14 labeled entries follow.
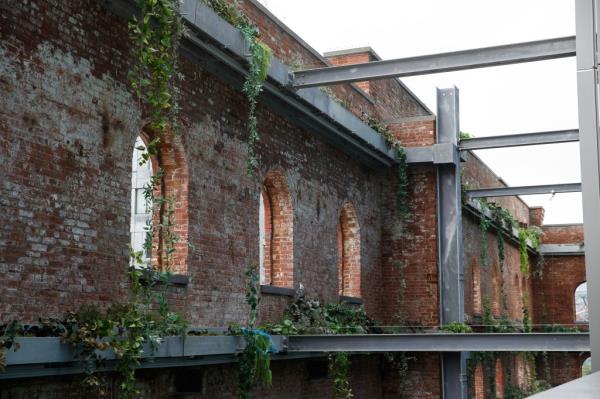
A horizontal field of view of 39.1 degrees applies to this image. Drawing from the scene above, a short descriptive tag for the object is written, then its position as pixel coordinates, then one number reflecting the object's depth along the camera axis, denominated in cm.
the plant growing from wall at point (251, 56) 1091
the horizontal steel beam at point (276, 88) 982
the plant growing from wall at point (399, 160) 1661
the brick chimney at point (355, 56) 1777
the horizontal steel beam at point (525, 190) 1955
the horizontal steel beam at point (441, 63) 1109
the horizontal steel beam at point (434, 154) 1648
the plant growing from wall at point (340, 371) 1326
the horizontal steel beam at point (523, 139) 1555
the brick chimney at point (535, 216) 3403
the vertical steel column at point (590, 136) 685
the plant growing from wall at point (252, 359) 1038
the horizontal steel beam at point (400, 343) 1146
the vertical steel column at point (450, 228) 1653
